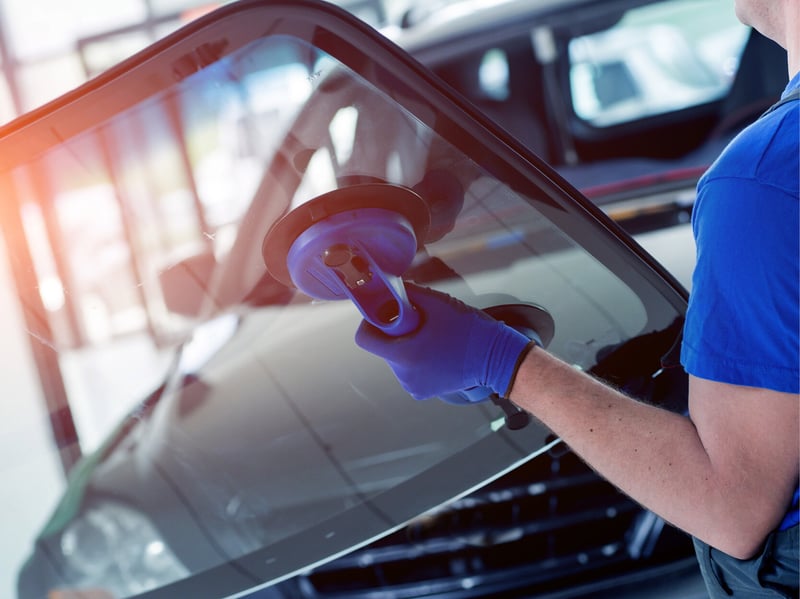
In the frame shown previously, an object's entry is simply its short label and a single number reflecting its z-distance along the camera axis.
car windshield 0.95
